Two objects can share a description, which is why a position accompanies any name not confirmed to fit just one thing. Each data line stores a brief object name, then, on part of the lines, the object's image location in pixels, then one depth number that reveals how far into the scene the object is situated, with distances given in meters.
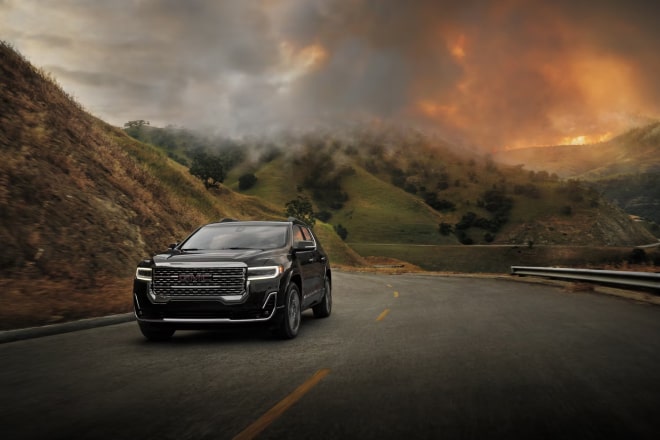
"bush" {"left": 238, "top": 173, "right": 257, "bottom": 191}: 153.38
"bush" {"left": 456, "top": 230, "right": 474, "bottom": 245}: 130.62
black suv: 8.12
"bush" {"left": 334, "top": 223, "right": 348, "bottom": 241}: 123.81
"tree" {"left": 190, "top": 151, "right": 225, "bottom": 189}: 82.69
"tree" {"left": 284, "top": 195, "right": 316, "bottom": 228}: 87.75
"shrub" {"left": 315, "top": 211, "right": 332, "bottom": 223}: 140.75
